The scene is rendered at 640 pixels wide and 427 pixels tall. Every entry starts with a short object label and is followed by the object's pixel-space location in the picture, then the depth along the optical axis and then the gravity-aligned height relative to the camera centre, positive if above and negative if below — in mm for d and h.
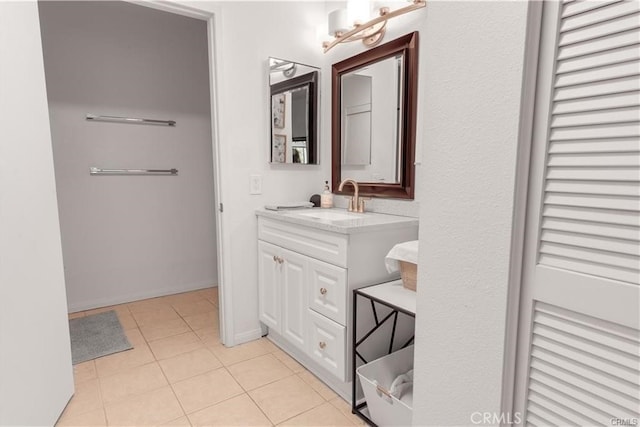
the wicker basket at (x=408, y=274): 1518 -454
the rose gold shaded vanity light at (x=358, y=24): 1907 +801
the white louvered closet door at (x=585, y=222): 545 -89
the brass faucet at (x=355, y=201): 2125 -196
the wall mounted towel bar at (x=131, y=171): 2766 -28
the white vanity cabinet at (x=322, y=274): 1613 -523
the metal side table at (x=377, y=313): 1443 -655
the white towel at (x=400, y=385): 1474 -913
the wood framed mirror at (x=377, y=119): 1873 +287
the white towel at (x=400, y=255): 1459 -361
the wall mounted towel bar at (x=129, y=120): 2725 +379
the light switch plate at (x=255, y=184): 2219 -101
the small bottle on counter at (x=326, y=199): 2330 -201
